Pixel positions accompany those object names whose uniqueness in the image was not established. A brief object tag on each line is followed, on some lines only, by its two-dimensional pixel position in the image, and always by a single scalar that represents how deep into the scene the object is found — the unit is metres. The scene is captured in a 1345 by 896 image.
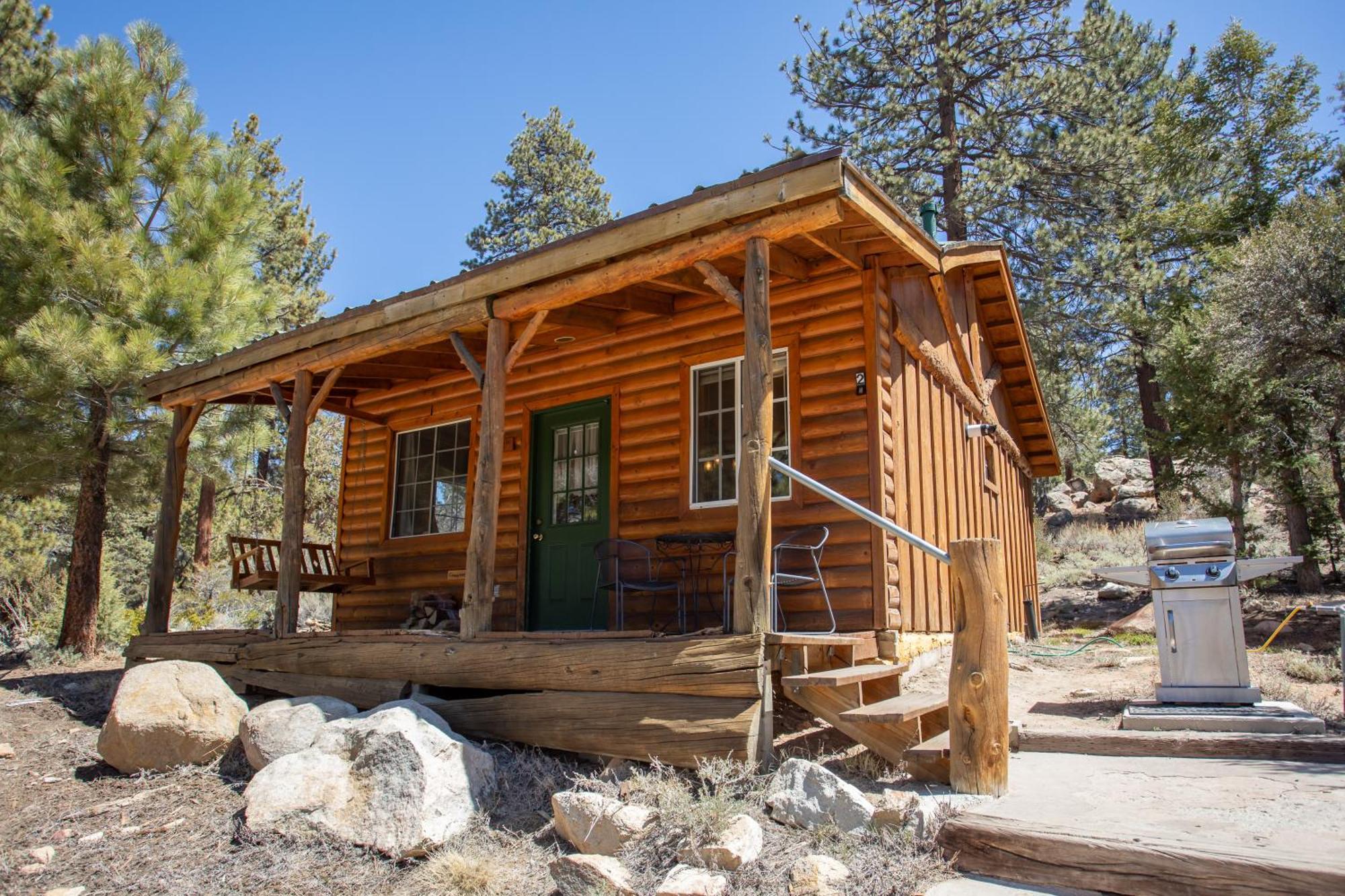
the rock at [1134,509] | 20.39
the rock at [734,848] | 3.65
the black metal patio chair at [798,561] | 6.14
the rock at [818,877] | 3.41
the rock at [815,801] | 3.86
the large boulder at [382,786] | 4.46
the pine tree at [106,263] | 9.37
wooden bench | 7.94
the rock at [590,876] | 3.68
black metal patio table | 6.86
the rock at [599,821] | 4.08
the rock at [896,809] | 3.73
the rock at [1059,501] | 23.14
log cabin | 5.00
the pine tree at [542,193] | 23.95
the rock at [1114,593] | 14.08
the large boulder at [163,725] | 5.74
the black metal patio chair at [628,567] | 6.86
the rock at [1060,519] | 22.25
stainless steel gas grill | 5.45
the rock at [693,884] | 3.46
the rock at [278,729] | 5.39
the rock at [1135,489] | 21.53
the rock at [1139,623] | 11.04
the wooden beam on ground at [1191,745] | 4.51
